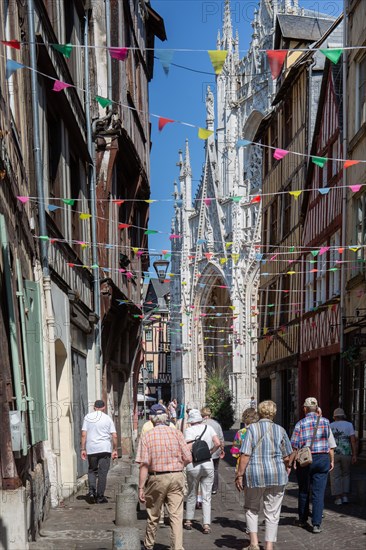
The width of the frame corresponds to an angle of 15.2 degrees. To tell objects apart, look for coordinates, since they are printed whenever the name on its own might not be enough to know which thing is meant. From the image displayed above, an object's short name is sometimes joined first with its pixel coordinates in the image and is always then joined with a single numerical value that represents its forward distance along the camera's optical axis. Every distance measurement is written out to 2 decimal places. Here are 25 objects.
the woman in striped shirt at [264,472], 11.84
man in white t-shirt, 17.47
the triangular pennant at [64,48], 11.86
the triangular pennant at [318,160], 17.76
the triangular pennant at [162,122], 14.09
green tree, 62.37
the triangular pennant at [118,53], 12.67
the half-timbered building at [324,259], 28.71
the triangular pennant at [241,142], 16.11
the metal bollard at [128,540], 11.07
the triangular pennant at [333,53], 12.65
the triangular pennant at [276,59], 13.06
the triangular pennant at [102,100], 13.64
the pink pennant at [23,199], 12.95
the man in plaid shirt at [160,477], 11.80
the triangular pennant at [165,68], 12.14
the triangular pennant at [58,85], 13.35
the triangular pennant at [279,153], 18.02
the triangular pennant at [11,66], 11.24
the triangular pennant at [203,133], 13.83
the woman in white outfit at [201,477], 14.43
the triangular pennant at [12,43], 10.54
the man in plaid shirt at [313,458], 14.29
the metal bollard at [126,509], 13.65
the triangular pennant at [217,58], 12.13
